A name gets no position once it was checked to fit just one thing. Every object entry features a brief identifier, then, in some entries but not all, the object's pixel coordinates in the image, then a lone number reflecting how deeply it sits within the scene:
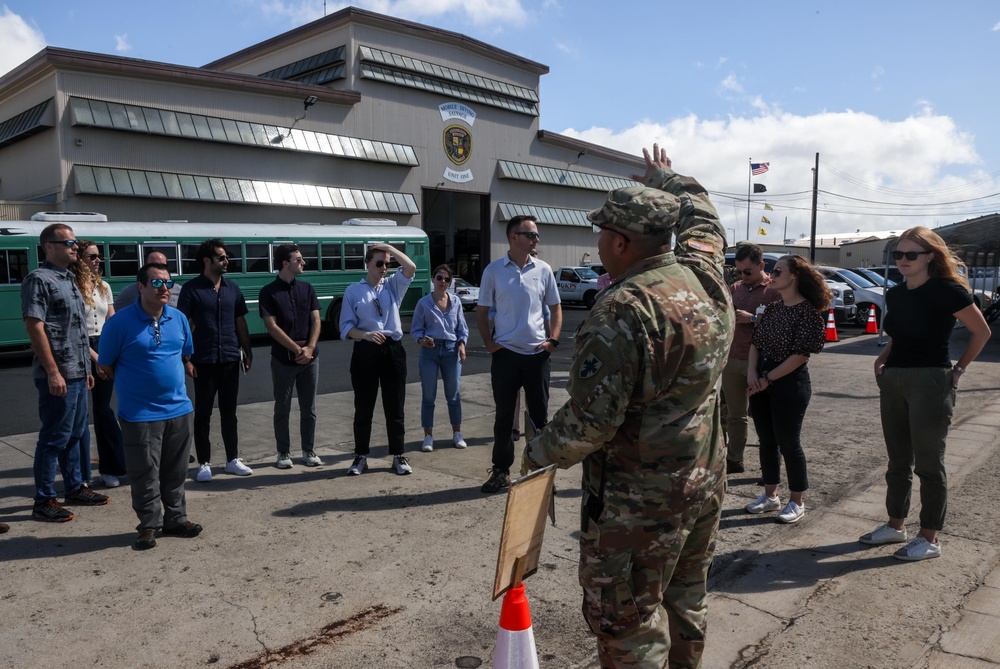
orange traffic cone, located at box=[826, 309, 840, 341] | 17.50
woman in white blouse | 5.85
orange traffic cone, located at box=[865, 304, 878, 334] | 19.26
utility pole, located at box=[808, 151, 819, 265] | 42.69
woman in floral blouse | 5.10
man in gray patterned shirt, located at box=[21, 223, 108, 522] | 4.98
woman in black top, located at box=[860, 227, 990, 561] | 4.33
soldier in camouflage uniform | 2.36
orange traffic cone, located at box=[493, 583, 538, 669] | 2.53
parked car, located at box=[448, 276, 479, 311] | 27.22
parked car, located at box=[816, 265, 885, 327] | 21.05
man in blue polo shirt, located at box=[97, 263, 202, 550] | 4.62
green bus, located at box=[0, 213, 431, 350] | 15.23
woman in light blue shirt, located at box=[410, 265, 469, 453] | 7.54
